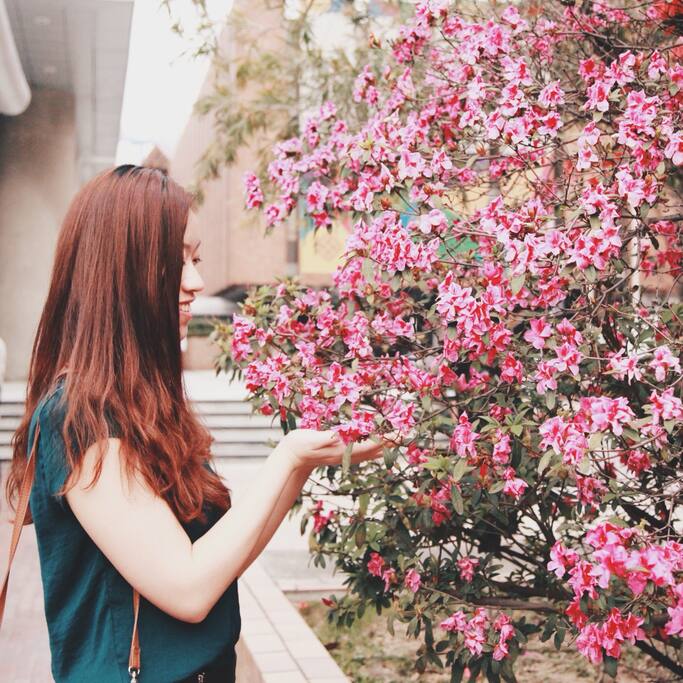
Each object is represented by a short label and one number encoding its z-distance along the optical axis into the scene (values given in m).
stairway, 12.11
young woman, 1.47
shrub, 2.10
